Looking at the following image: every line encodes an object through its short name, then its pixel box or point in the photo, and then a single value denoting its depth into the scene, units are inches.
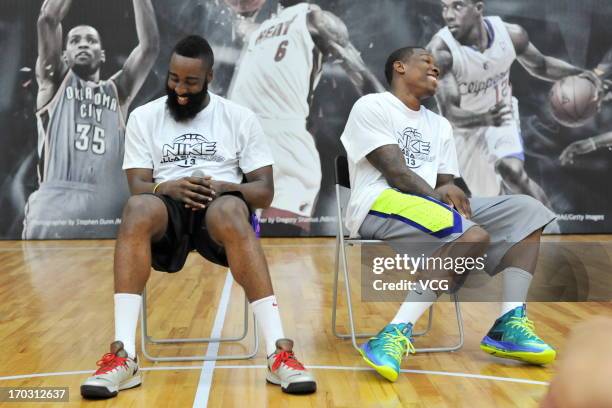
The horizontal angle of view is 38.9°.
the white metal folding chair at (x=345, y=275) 142.7
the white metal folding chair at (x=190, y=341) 135.4
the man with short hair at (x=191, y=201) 119.3
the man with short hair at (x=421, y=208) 129.9
